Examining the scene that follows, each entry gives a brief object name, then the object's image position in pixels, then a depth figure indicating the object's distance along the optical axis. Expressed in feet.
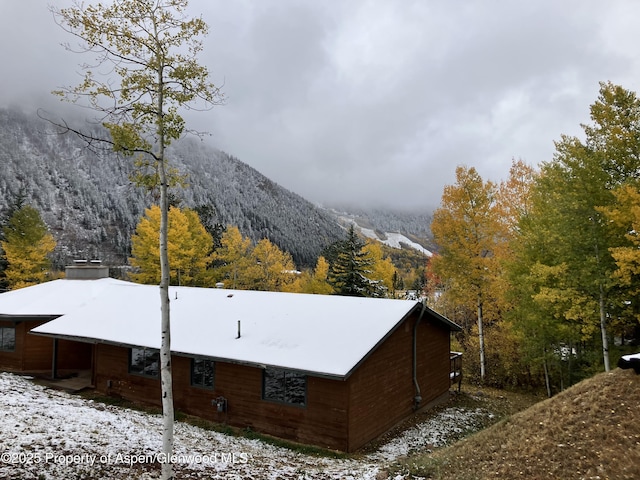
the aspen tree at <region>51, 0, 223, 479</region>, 26.18
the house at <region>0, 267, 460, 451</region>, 43.16
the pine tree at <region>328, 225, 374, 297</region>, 106.73
